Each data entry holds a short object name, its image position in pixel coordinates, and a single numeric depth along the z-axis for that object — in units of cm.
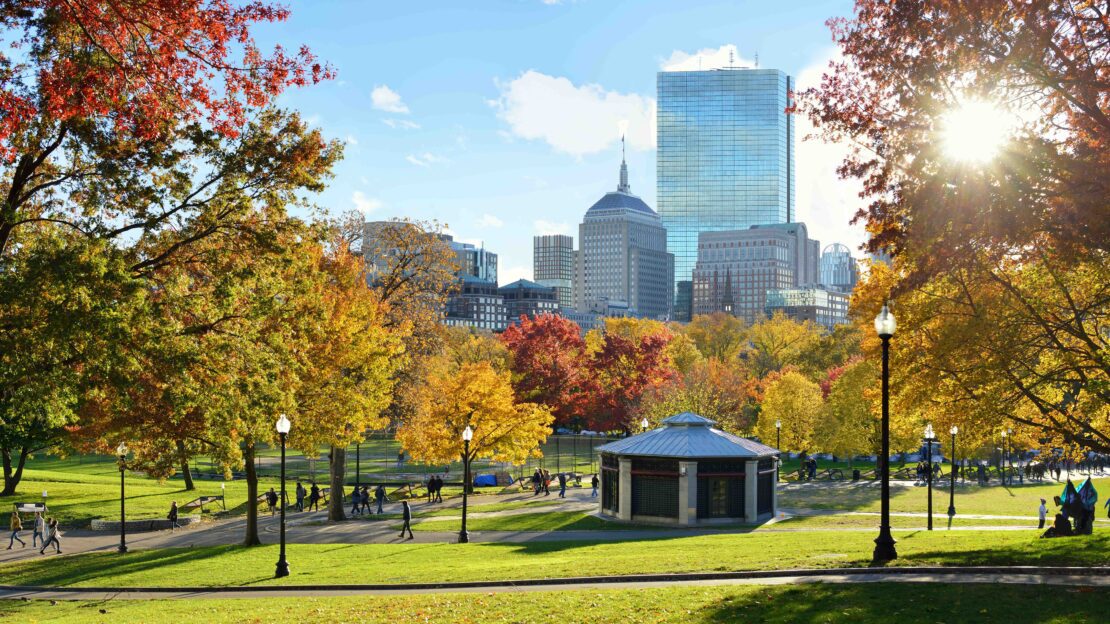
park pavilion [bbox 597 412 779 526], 3716
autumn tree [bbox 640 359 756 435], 6184
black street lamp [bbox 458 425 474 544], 3190
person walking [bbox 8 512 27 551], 3415
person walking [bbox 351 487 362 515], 4188
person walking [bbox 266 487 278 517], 4253
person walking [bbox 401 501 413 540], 3277
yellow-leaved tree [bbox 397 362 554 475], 4512
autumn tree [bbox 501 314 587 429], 7875
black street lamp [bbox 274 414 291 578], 2422
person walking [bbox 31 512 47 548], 3308
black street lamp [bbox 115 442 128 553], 3181
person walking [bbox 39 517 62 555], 3182
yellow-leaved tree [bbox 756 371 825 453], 6309
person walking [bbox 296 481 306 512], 4384
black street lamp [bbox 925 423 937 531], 3297
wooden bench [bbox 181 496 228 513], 4335
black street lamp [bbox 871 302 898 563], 1873
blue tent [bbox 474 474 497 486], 5550
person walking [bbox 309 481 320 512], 4411
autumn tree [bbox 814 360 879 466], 5728
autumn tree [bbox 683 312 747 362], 12019
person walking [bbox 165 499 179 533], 3828
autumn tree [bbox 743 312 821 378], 10162
